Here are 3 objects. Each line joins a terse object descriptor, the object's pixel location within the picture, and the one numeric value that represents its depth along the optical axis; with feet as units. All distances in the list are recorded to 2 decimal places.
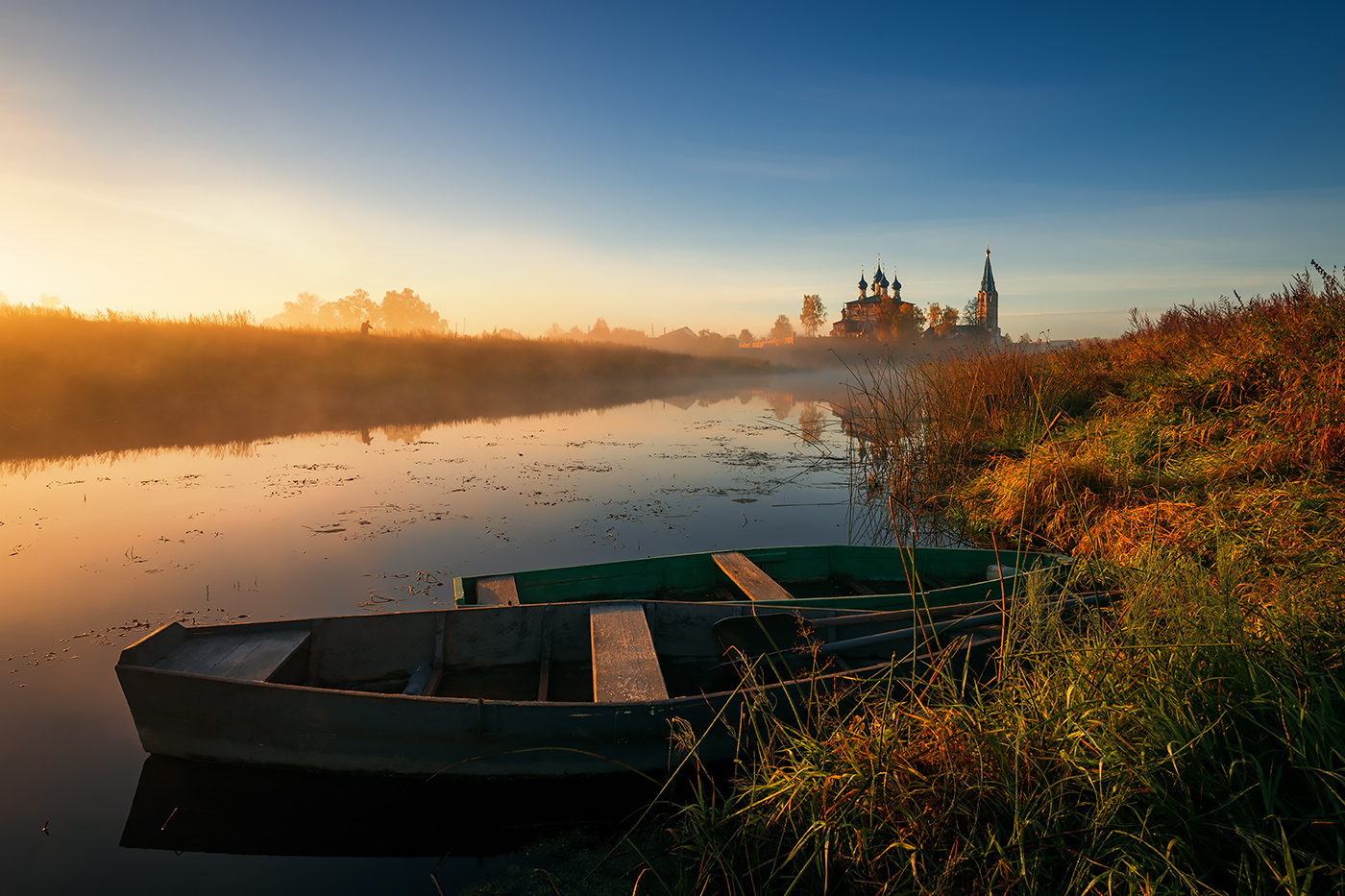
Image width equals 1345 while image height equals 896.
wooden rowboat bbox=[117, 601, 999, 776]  11.02
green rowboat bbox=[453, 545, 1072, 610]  17.11
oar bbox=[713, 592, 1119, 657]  14.38
